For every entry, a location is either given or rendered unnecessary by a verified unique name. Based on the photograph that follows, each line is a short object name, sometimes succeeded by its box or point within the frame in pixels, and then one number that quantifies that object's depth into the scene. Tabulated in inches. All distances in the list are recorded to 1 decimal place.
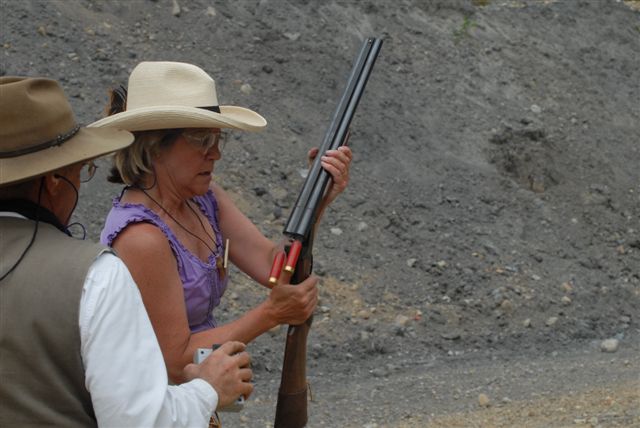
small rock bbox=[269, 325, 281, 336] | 583.5
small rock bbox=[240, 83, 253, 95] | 773.3
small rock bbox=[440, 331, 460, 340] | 622.8
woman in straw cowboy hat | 273.0
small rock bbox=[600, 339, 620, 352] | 614.9
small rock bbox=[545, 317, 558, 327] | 645.9
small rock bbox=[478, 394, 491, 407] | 528.1
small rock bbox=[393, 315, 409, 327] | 623.8
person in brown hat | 192.4
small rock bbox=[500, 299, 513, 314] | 650.2
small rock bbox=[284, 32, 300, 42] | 845.2
